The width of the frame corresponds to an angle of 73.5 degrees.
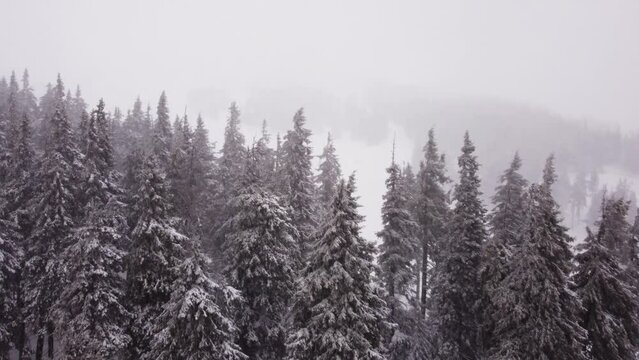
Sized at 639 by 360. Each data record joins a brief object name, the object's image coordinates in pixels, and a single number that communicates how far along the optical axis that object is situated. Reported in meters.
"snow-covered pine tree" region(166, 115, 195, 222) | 29.24
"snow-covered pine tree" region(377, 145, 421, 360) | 26.39
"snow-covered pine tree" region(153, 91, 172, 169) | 38.78
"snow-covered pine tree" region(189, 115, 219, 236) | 30.83
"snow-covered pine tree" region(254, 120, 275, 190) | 27.73
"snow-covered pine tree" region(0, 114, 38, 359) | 26.53
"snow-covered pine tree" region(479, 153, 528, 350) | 23.34
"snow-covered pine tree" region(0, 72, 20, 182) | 29.69
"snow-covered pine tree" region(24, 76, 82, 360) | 24.70
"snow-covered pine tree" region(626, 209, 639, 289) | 25.55
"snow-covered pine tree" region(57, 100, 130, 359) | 20.12
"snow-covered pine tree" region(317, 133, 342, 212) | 34.84
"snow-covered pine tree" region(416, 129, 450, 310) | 32.66
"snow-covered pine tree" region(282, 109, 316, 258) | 29.50
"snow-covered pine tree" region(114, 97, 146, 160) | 52.91
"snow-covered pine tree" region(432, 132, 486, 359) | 26.34
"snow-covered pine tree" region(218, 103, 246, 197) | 36.92
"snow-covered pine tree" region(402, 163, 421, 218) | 33.00
